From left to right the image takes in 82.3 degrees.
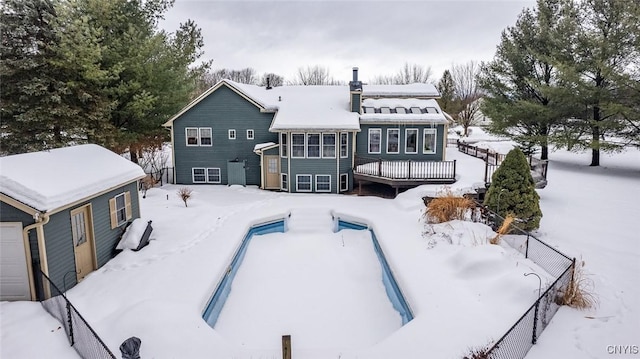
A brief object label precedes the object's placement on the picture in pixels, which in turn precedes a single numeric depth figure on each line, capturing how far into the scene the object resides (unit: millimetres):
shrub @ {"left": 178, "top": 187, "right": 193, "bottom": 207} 15500
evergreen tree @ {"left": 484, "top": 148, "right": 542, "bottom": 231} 10953
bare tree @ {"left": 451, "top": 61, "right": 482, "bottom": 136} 48750
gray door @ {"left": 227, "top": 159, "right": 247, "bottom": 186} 19609
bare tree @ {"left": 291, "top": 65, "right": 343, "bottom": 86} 60781
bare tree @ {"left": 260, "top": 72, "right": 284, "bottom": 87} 64562
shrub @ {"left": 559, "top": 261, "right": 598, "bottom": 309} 6988
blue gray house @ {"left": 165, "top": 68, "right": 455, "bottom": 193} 18156
